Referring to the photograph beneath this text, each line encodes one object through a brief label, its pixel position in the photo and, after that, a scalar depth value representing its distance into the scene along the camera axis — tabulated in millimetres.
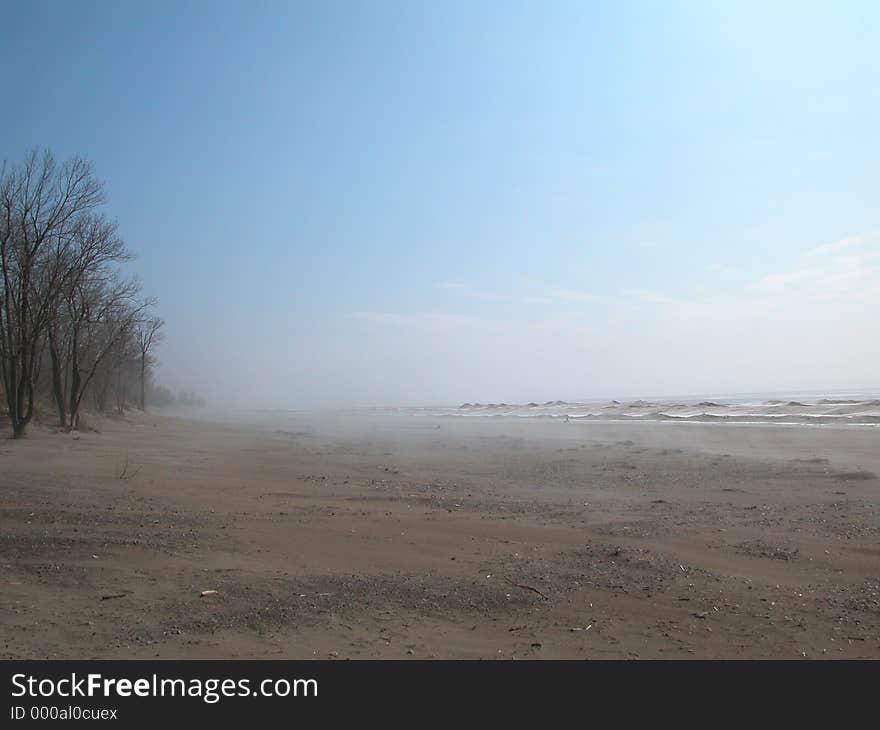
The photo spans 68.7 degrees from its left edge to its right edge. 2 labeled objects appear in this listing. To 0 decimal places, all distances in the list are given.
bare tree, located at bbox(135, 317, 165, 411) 57719
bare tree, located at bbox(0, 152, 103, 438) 20922
